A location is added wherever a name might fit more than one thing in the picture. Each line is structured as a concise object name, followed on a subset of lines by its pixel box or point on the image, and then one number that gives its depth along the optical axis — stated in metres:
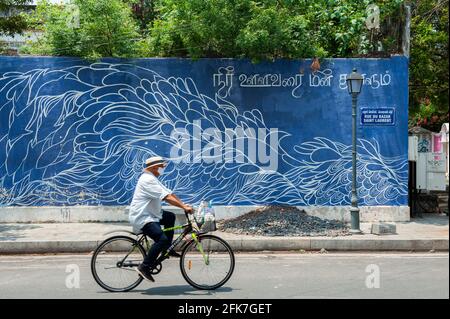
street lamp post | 12.71
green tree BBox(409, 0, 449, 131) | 16.22
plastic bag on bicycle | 8.57
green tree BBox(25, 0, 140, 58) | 14.37
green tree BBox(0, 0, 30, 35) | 14.23
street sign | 14.54
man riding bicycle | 7.85
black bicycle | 7.97
